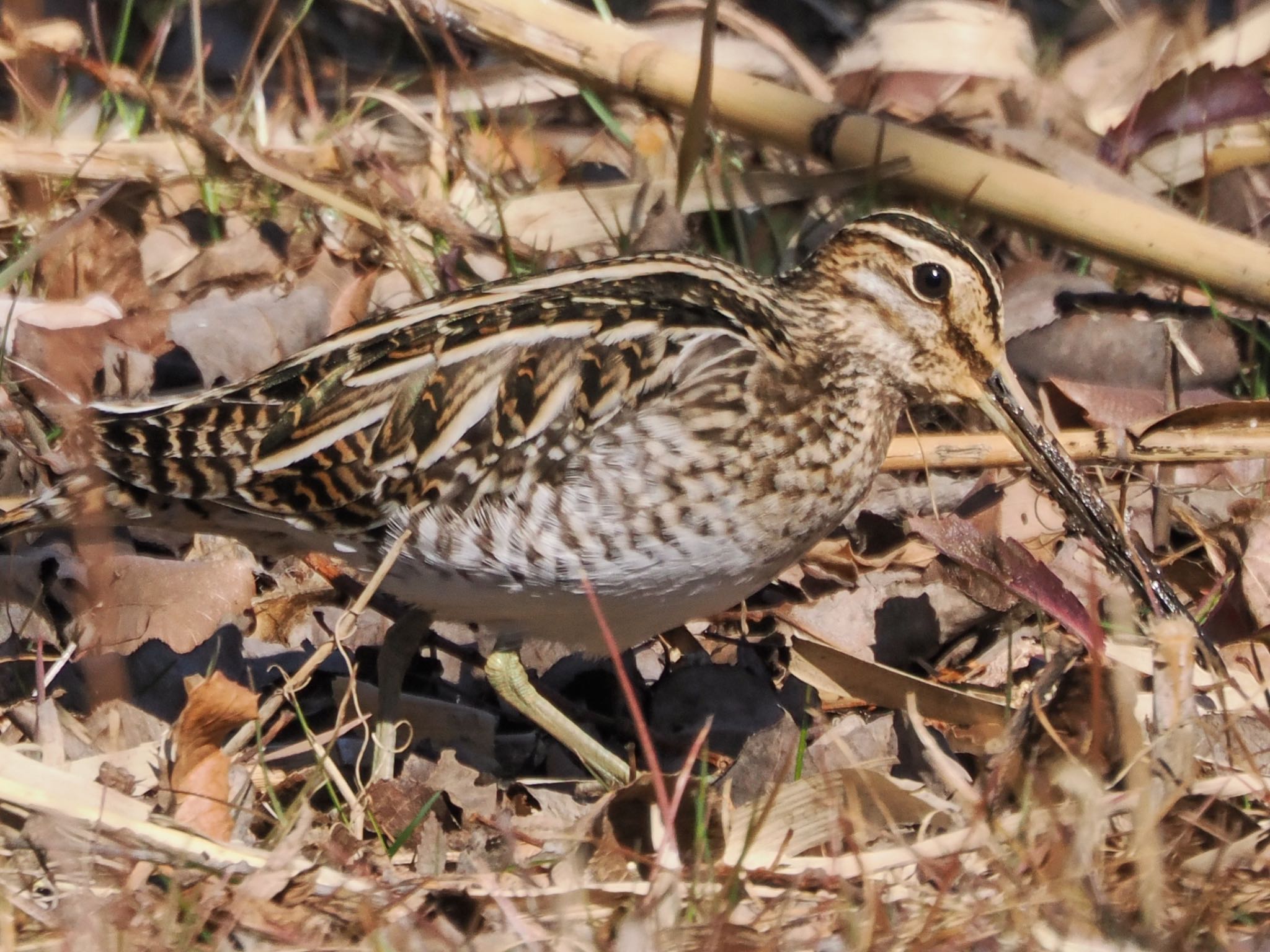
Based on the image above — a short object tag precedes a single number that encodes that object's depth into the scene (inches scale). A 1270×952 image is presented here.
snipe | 239.8
